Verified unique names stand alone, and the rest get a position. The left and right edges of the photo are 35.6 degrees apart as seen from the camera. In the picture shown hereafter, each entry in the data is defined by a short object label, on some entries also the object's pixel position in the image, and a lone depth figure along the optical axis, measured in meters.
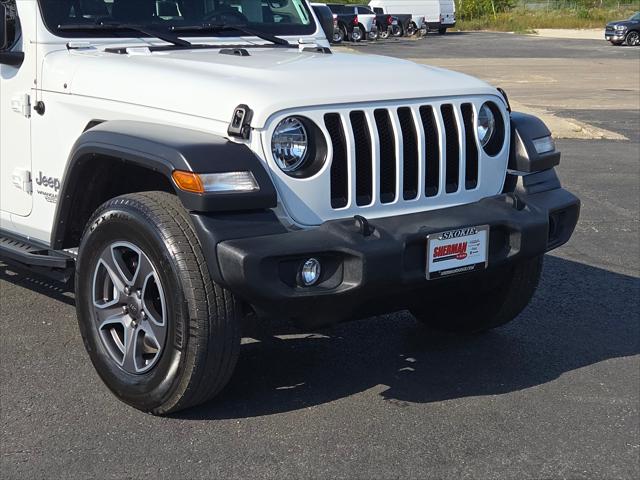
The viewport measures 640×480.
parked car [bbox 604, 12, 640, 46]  43.66
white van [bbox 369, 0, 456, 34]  51.38
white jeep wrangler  3.73
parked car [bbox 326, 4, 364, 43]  44.31
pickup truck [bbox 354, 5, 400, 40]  46.25
